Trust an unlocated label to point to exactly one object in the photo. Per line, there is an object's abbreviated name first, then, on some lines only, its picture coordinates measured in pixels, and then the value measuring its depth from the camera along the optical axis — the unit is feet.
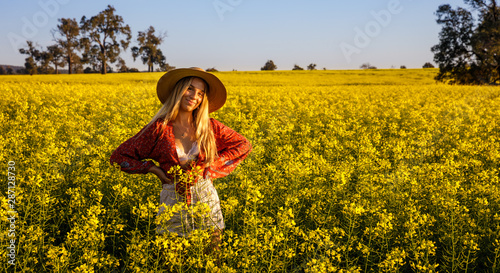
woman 9.68
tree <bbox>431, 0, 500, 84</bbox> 123.65
